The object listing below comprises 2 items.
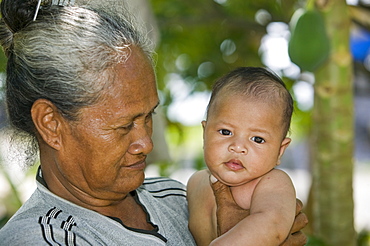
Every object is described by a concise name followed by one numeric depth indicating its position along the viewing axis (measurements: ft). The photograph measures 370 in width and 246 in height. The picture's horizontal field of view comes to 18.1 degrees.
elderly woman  4.78
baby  4.95
